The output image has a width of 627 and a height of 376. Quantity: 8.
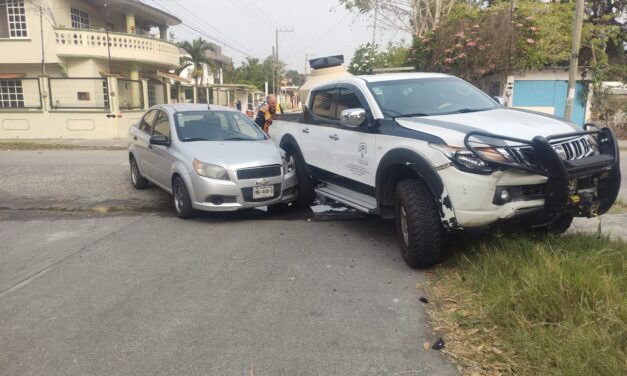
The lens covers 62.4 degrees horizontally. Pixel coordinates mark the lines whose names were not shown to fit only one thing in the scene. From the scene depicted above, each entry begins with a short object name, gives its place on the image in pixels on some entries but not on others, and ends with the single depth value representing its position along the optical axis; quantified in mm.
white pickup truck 4266
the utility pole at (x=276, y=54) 60375
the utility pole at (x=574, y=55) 12461
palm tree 45344
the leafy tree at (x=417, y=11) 25297
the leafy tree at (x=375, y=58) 28339
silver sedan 6926
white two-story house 20672
